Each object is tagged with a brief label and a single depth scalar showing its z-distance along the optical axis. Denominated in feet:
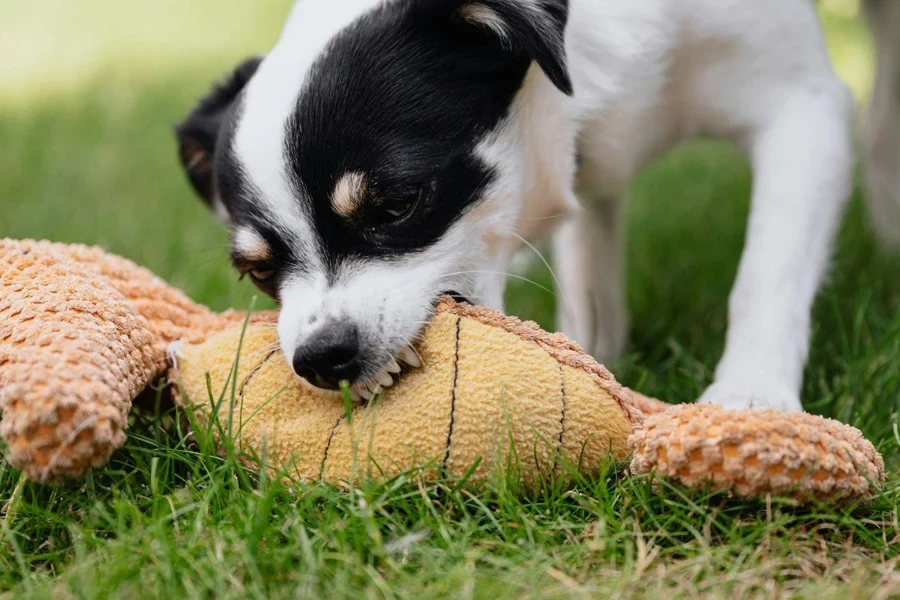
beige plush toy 2.86
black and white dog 3.10
